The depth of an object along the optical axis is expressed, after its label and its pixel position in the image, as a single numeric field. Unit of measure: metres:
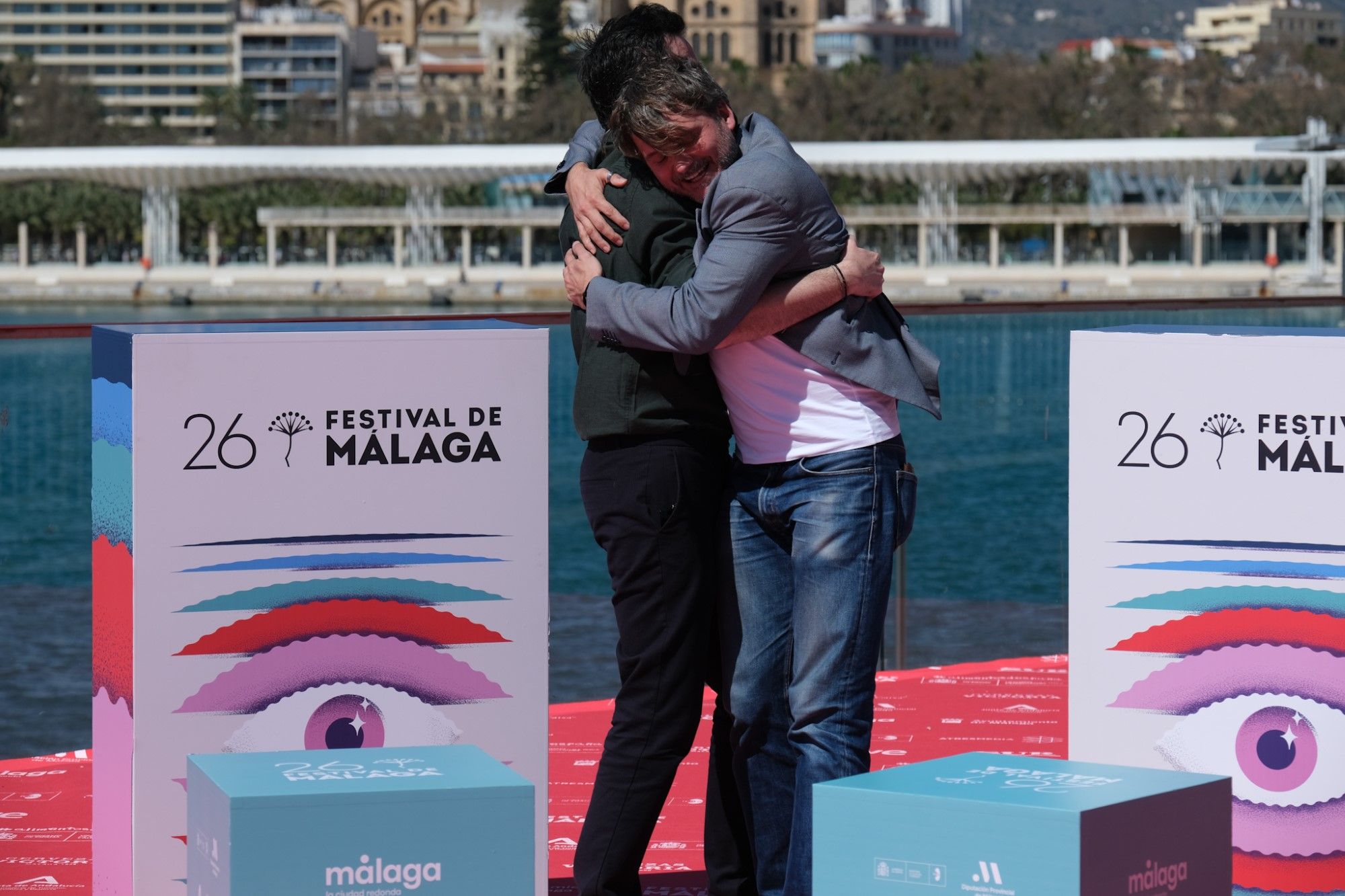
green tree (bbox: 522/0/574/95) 169.62
